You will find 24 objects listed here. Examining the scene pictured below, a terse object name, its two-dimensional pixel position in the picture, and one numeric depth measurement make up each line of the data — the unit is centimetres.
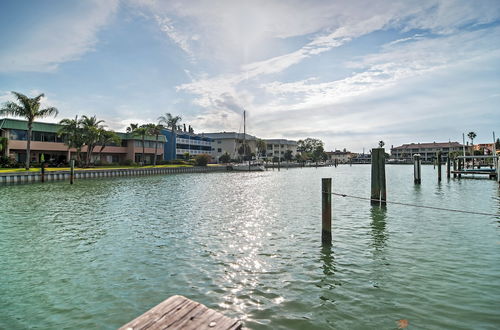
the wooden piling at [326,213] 1119
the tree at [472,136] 15588
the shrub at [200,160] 8775
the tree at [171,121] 9100
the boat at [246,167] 8753
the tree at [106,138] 6788
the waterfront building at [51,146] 5684
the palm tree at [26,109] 4909
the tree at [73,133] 6181
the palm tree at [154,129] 8175
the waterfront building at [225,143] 12935
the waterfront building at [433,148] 18905
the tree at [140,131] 7712
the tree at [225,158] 10912
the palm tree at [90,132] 6325
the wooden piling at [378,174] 2005
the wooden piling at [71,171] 4104
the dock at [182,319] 226
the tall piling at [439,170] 4125
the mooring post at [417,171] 3938
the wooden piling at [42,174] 4222
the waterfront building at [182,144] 9688
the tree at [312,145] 19628
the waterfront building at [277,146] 16750
